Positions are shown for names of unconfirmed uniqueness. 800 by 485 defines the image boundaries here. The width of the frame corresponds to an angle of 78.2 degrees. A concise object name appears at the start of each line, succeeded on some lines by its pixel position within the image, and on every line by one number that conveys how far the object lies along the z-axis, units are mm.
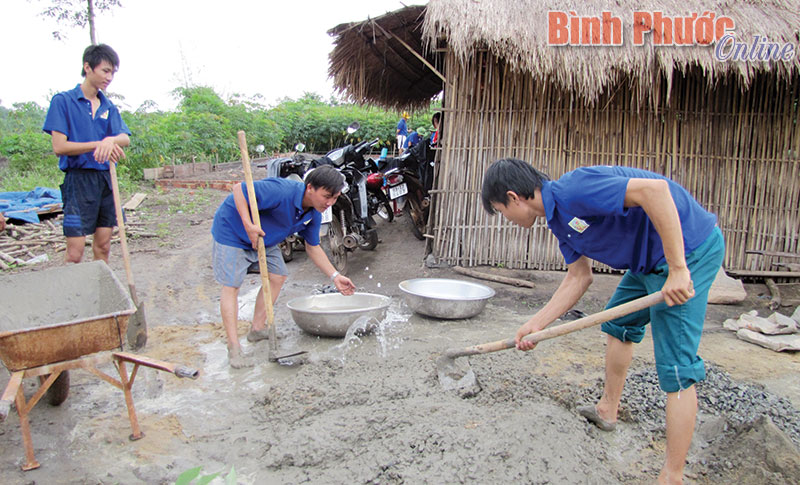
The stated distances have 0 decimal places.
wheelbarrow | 2029
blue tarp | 6393
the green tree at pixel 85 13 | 7930
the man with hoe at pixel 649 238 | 1821
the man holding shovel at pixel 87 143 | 3291
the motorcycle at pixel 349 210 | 5312
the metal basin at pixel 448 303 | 4031
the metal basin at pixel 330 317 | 3533
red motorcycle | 5824
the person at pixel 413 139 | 8584
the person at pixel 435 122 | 6191
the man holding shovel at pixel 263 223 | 3137
